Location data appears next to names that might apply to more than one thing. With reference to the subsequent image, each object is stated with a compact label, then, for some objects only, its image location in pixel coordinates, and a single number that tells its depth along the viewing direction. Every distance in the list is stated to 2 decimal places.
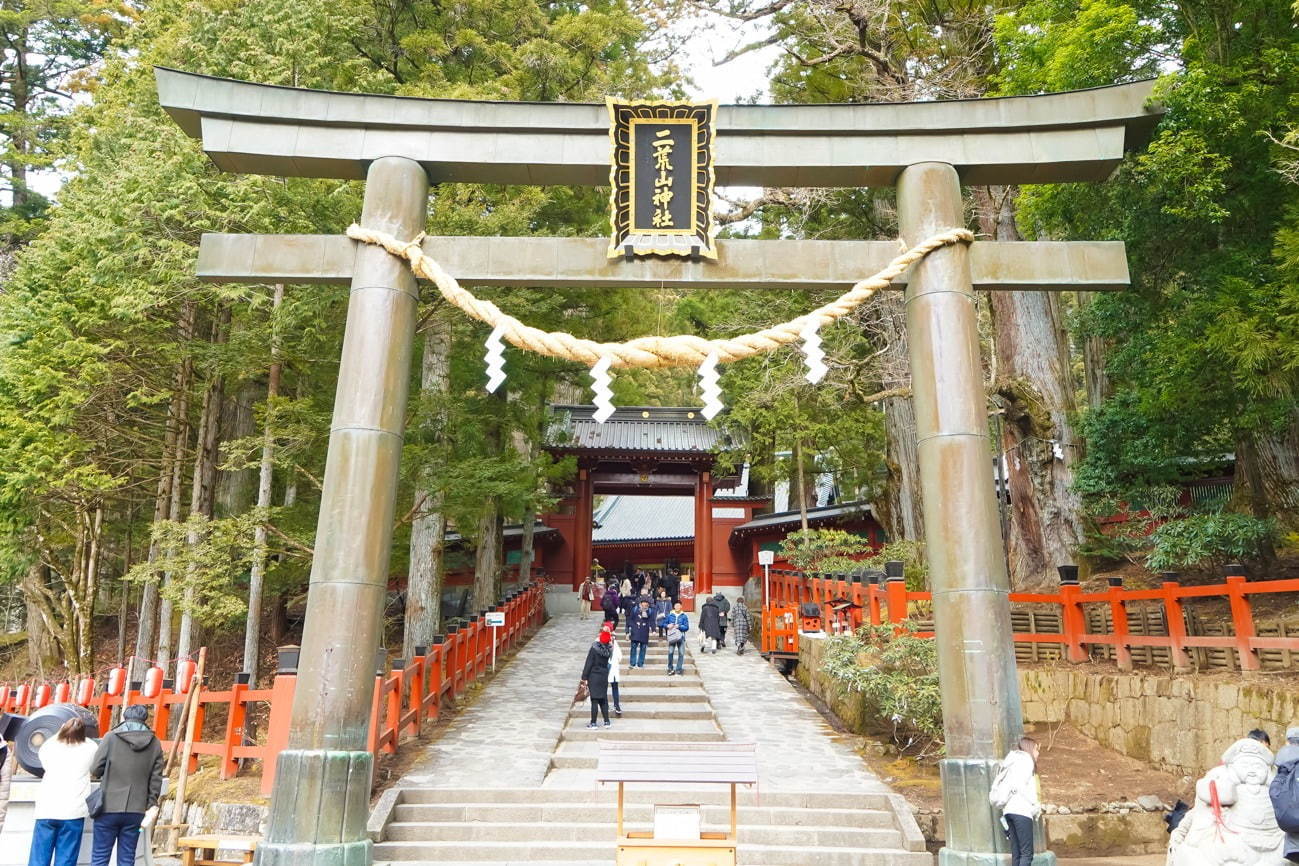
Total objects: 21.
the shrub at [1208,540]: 8.97
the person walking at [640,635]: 12.95
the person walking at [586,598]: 22.48
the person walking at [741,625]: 15.92
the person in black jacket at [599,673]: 9.70
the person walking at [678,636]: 12.70
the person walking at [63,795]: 5.06
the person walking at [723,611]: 16.81
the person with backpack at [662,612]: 16.13
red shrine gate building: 24.08
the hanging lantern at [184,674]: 9.36
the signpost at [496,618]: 13.06
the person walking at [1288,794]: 4.69
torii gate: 5.71
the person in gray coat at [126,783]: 5.06
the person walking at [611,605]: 17.16
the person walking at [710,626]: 16.25
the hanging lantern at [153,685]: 9.33
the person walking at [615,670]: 10.02
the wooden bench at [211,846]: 6.19
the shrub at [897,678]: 8.30
